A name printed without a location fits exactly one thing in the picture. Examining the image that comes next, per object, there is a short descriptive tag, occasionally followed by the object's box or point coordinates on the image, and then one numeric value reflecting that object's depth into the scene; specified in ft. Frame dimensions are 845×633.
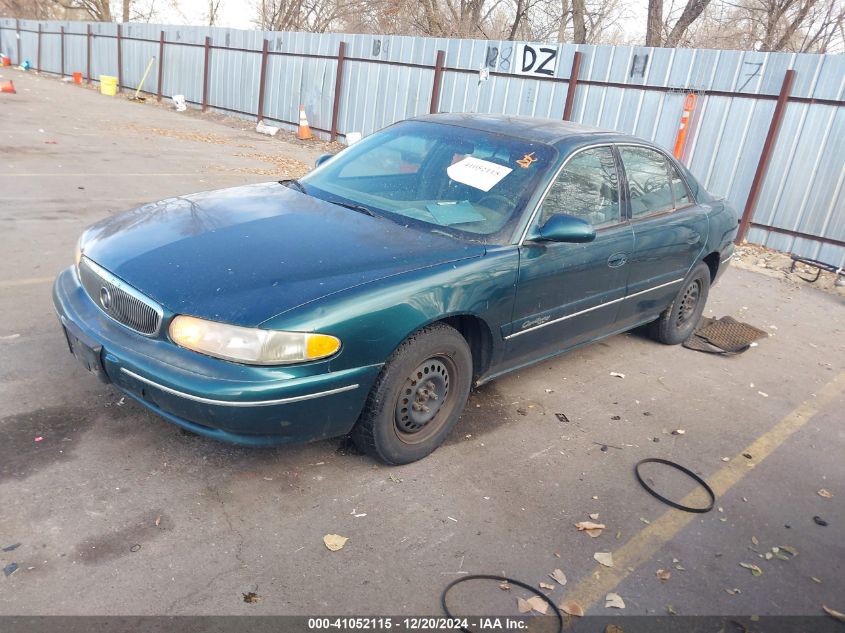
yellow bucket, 86.31
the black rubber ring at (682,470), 11.27
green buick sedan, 9.33
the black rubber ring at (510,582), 8.47
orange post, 33.60
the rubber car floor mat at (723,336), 19.15
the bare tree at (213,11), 157.99
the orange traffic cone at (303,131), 57.47
